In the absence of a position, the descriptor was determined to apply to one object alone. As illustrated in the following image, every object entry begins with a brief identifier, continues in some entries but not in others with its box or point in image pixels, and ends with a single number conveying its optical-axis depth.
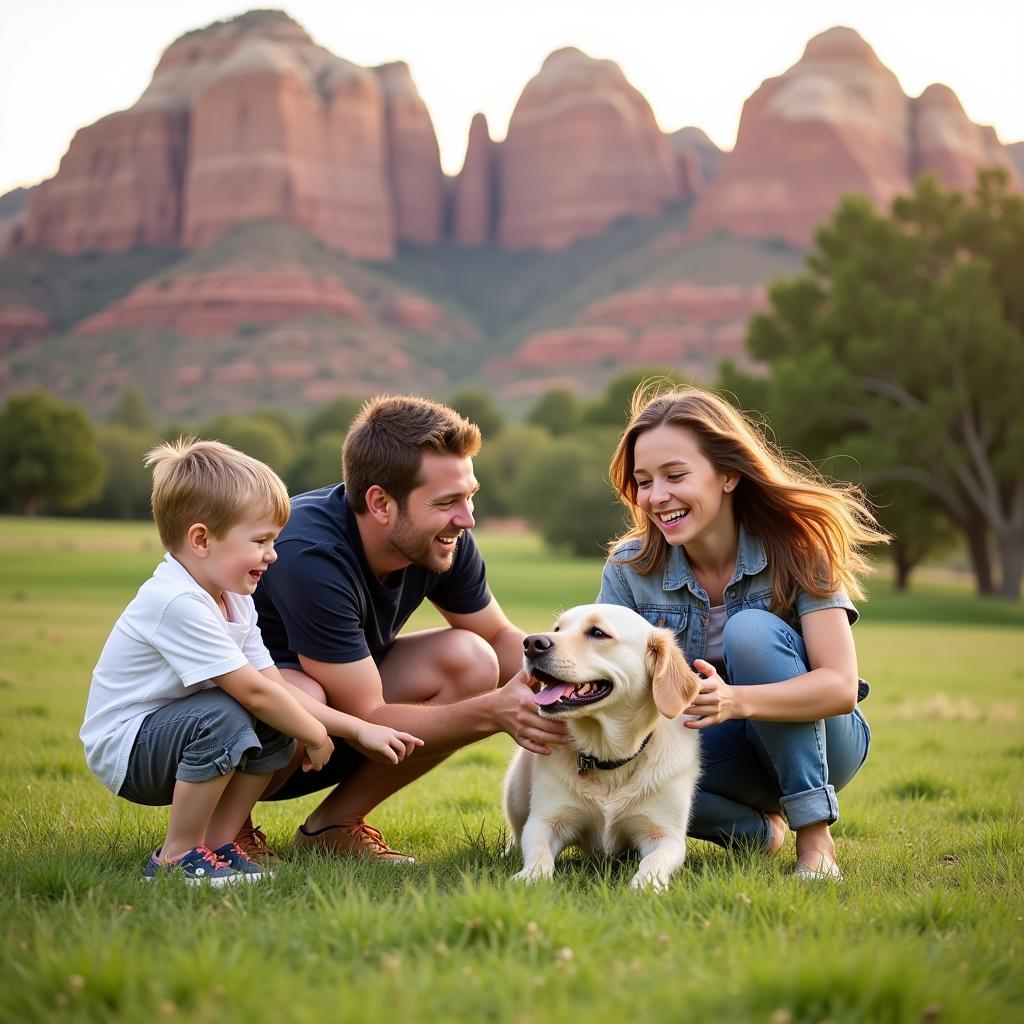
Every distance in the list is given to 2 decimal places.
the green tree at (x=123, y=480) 66.62
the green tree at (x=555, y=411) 80.06
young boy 3.47
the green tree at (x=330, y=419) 77.12
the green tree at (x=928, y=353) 29.70
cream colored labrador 3.67
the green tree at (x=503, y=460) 63.38
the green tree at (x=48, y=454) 57.03
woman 3.84
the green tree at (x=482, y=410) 76.56
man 3.95
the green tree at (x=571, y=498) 43.91
